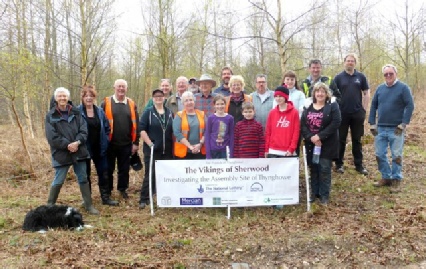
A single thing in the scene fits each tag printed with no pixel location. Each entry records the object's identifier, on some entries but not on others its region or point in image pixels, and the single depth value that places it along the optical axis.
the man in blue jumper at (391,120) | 6.50
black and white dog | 5.16
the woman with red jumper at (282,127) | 5.71
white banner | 5.75
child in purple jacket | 5.85
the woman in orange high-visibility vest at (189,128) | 6.00
